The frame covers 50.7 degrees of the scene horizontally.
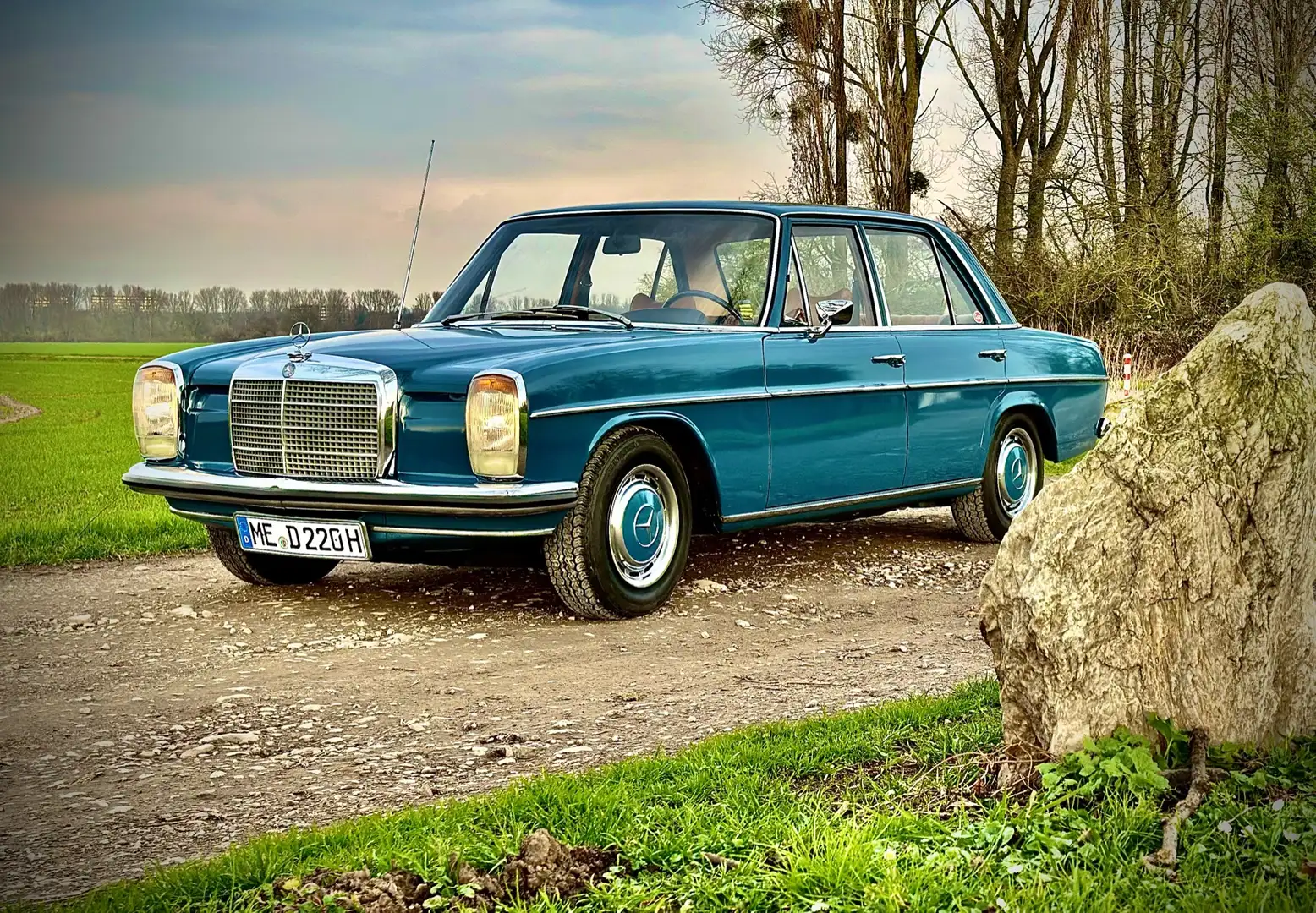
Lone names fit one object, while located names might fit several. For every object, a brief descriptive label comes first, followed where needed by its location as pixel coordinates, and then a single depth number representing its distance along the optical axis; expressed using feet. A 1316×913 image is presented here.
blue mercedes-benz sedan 20.27
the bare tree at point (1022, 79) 84.07
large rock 11.89
